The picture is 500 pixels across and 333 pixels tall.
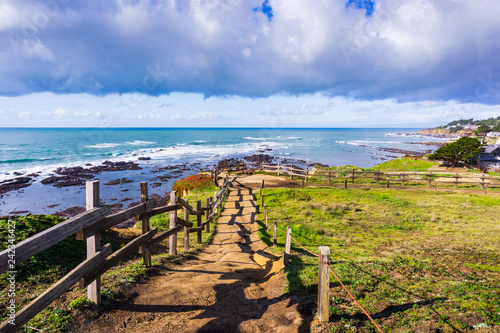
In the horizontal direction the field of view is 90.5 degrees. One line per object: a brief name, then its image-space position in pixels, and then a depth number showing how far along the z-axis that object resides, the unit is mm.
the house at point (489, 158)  40772
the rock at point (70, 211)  22414
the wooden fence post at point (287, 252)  7242
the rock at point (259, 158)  57575
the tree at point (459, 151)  38562
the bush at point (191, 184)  22406
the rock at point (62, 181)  33509
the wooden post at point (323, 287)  4031
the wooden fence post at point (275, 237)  9877
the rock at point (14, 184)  30459
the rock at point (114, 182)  34406
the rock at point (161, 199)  25281
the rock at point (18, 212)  22569
